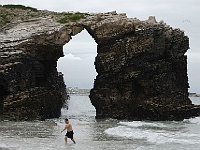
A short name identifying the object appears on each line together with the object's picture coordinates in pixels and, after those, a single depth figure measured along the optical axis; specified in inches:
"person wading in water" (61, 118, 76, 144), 1037.0
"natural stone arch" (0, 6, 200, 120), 1530.5
